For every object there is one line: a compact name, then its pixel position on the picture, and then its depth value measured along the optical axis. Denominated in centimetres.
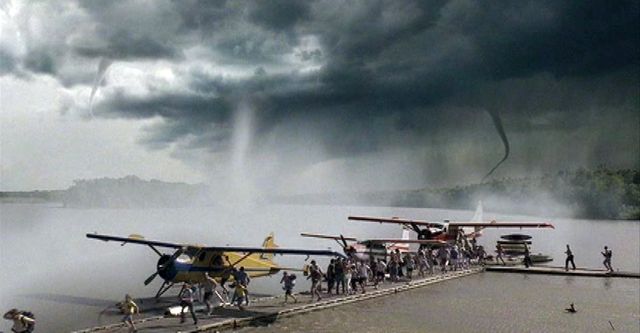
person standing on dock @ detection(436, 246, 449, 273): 3266
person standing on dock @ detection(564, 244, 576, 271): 3328
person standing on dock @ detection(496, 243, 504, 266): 3783
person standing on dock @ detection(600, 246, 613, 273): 3219
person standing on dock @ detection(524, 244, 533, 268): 3528
